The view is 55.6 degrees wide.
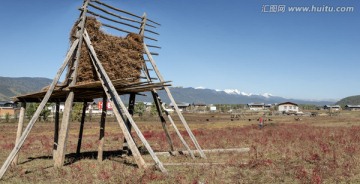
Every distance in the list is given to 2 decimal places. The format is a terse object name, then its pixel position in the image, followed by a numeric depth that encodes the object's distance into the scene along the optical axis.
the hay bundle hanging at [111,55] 14.19
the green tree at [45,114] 77.94
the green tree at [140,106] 123.06
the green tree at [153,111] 116.36
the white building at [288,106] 177.10
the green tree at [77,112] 80.44
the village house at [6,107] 111.23
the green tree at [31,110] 78.22
